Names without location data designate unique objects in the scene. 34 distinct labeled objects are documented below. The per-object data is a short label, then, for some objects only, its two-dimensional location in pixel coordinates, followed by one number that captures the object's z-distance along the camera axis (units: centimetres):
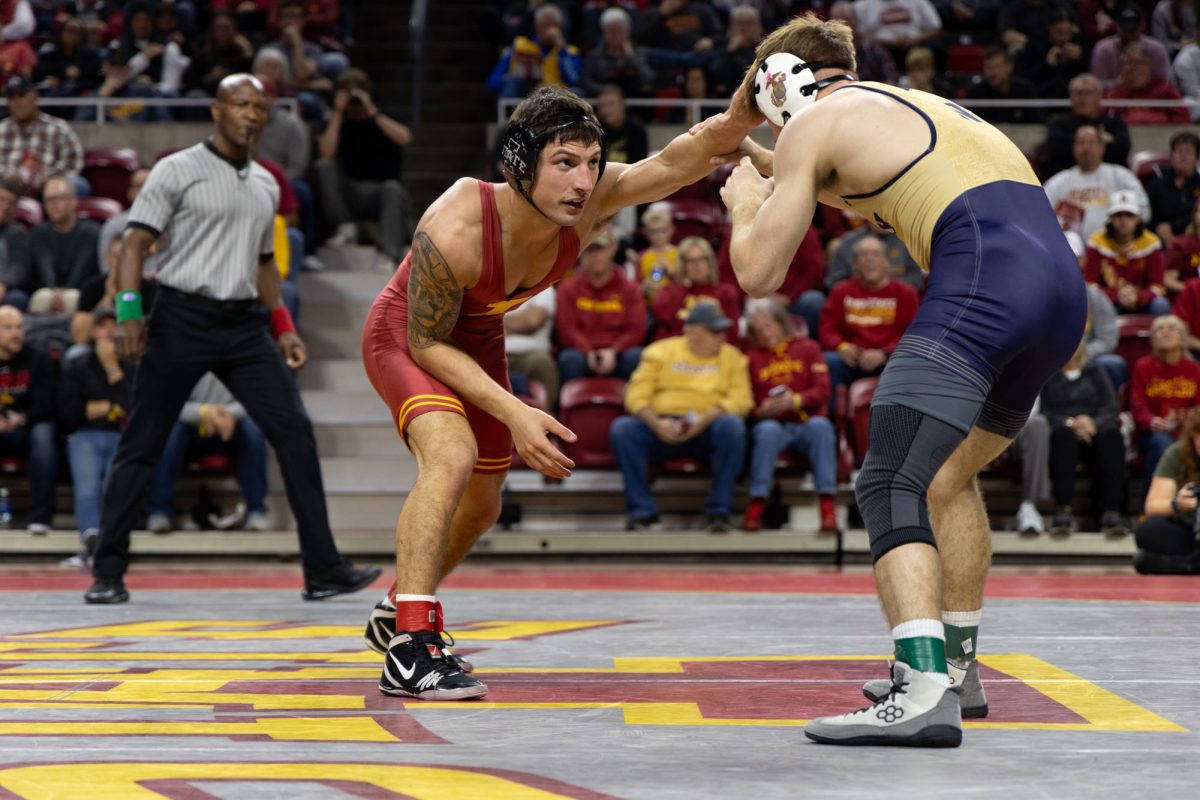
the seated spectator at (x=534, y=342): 1712
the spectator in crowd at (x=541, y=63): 2198
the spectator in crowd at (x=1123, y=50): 2241
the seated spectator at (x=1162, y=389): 1619
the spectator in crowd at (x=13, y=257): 1836
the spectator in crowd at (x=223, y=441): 1580
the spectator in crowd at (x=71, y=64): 2366
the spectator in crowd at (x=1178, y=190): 1945
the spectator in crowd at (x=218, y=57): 2241
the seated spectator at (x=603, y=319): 1725
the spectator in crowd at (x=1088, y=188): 1898
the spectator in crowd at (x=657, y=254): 1817
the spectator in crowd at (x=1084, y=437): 1596
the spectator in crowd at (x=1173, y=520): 1362
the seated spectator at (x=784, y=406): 1579
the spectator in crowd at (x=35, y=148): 2037
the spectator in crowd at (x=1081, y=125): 1998
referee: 1091
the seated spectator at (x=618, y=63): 2172
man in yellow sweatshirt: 1584
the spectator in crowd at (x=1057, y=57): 2286
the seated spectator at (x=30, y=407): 1611
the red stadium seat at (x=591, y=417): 1672
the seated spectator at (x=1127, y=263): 1798
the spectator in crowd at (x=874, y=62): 2211
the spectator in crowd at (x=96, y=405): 1584
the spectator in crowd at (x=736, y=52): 2186
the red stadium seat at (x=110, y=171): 2083
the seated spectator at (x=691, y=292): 1702
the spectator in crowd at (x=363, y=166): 2009
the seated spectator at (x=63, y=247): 1828
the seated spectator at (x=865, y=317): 1675
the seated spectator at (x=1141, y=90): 2191
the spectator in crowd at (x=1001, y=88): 2145
